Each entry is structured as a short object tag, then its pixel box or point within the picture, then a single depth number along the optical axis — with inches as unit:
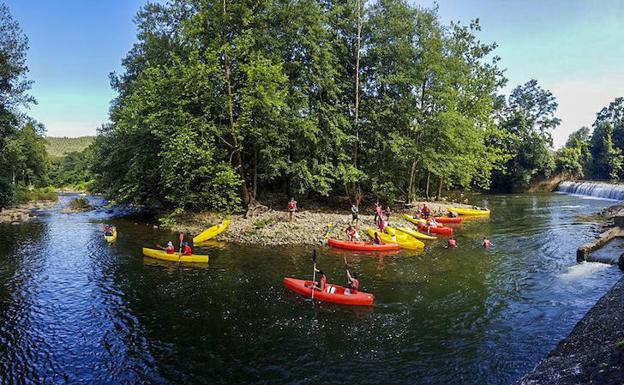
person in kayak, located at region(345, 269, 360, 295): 605.3
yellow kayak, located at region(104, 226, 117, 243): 1008.9
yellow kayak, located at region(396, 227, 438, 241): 1036.5
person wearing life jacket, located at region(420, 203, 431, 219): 1288.9
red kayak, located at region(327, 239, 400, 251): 906.7
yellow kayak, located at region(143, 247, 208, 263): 821.9
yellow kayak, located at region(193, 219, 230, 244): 1007.6
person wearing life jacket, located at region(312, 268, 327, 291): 621.6
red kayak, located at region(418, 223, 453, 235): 1096.7
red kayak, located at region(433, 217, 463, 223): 1286.9
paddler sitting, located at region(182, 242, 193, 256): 832.9
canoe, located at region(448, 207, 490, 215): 1451.8
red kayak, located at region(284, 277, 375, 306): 591.2
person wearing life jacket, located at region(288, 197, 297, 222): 1104.8
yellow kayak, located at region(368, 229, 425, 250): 933.8
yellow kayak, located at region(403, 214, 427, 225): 1161.0
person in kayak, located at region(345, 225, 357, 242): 969.5
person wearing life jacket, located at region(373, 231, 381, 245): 929.5
